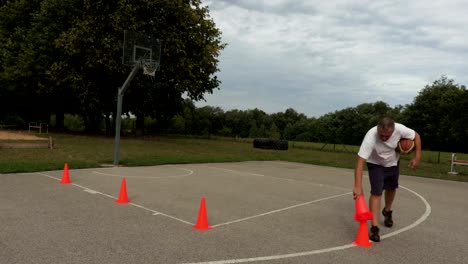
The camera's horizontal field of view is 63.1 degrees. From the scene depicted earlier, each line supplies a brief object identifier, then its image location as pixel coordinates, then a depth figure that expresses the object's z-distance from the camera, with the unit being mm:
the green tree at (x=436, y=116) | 56062
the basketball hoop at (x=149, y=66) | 16281
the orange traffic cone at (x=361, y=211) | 5105
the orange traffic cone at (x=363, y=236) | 5129
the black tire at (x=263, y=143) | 32875
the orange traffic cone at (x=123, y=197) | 7387
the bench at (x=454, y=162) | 17100
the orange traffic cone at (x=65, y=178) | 9469
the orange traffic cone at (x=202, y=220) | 5660
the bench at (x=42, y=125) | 32219
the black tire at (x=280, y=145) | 32688
